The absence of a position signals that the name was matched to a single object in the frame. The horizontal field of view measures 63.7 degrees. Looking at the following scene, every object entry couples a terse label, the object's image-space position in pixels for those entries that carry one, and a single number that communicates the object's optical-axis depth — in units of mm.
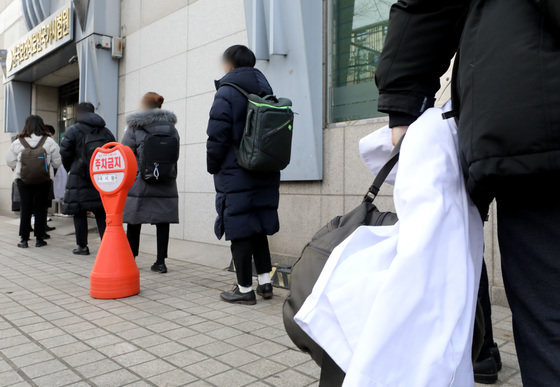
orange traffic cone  3828
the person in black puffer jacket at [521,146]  973
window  4781
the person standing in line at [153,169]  4629
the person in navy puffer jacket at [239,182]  3518
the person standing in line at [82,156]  5617
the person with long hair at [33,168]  6402
